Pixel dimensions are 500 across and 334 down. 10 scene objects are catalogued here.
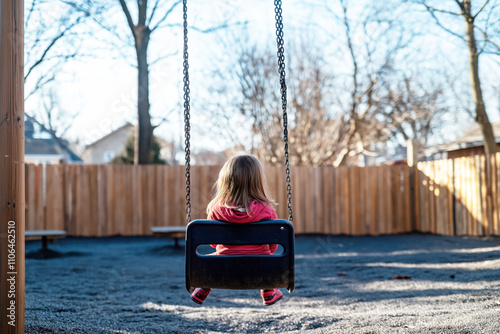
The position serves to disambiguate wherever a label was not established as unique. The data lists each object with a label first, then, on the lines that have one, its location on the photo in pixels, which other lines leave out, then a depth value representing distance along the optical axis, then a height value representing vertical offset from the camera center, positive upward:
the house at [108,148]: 47.31 +3.60
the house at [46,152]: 29.64 +2.26
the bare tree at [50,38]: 11.27 +3.65
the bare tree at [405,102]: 16.59 +2.72
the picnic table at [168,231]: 10.16 -0.93
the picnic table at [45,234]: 9.70 -0.91
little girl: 3.35 -0.09
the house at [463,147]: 16.72 +1.16
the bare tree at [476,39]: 10.41 +3.03
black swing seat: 3.26 -0.51
